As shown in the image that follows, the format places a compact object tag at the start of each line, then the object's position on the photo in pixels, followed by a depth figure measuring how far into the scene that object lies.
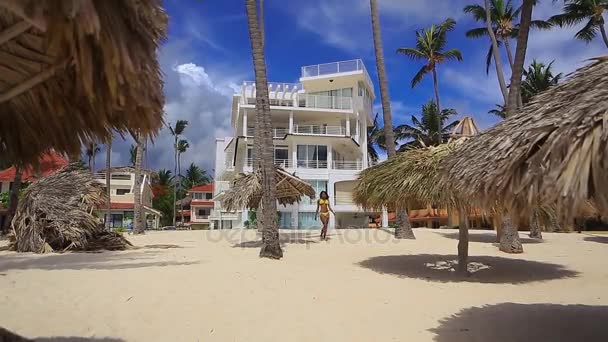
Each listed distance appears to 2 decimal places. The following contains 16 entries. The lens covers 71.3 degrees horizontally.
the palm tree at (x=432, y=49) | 31.09
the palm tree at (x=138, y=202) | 21.33
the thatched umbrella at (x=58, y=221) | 11.45
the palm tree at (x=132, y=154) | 57.35
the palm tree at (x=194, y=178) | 65.88
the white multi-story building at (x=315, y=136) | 30.84
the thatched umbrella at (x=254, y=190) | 13.12
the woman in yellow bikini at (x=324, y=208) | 14.45
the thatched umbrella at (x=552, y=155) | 3.30
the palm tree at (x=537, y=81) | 31.08
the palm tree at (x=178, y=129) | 57.89
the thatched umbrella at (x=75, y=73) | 2.16
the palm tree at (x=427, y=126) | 39.66
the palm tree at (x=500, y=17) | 23.55
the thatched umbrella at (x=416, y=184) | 7.94
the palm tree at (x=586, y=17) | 22.95
